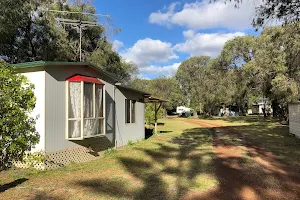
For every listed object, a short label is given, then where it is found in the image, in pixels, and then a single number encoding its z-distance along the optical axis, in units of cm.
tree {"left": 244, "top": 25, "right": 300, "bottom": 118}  1579
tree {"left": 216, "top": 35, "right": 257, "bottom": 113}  2448
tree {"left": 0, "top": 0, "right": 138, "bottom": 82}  1664
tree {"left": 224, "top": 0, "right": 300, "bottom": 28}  648
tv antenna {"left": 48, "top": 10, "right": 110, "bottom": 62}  1150
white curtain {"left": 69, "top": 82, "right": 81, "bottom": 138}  715
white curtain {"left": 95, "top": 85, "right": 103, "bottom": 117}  802
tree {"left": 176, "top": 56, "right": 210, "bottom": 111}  3816
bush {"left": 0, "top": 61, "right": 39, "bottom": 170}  568
